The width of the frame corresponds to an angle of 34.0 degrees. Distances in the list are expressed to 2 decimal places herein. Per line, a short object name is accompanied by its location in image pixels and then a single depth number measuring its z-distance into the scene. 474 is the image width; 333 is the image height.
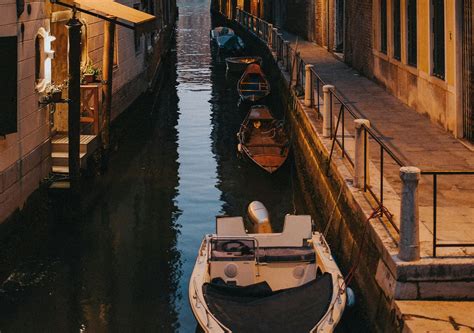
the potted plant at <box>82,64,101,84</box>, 17.41
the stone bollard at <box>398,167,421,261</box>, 7.70
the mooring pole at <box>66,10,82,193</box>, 13.95
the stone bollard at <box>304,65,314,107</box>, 18.40
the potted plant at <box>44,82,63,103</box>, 14.68
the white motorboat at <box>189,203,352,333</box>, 8.14
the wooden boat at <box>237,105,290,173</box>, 17.36
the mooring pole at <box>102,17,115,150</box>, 17.03
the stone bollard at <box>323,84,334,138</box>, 14.45
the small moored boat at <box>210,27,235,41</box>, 49.33
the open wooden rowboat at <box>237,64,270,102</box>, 26.88
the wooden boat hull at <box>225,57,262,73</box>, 34.62
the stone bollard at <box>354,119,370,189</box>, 10.38
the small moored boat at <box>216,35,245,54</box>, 43.69
